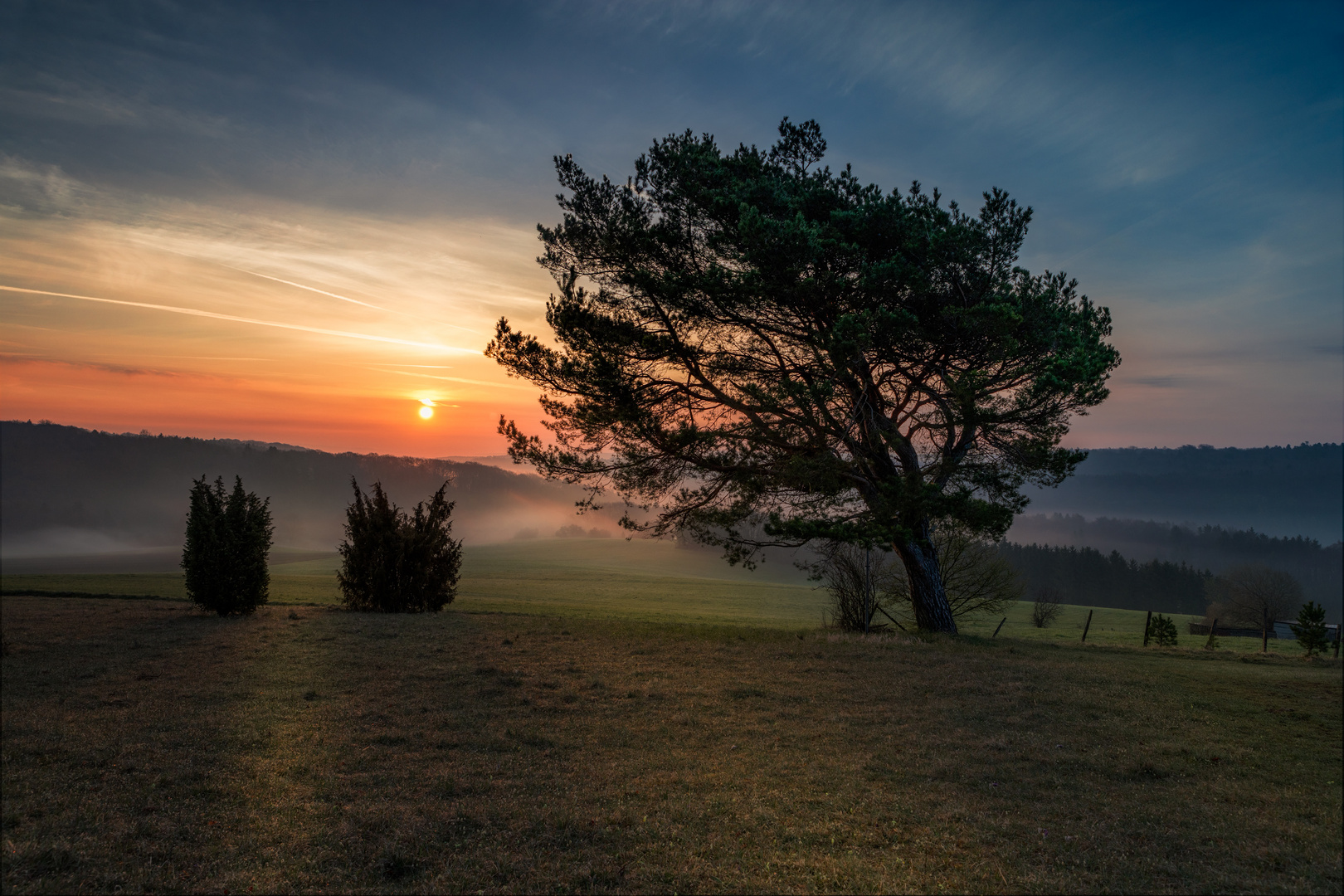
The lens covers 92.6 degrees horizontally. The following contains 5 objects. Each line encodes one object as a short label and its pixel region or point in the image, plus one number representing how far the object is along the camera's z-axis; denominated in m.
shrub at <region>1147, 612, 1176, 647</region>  19.75
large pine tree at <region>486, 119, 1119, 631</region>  14.51
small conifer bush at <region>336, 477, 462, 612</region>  21.23
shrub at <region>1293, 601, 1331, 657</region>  11.08
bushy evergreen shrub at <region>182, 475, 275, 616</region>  18.05
